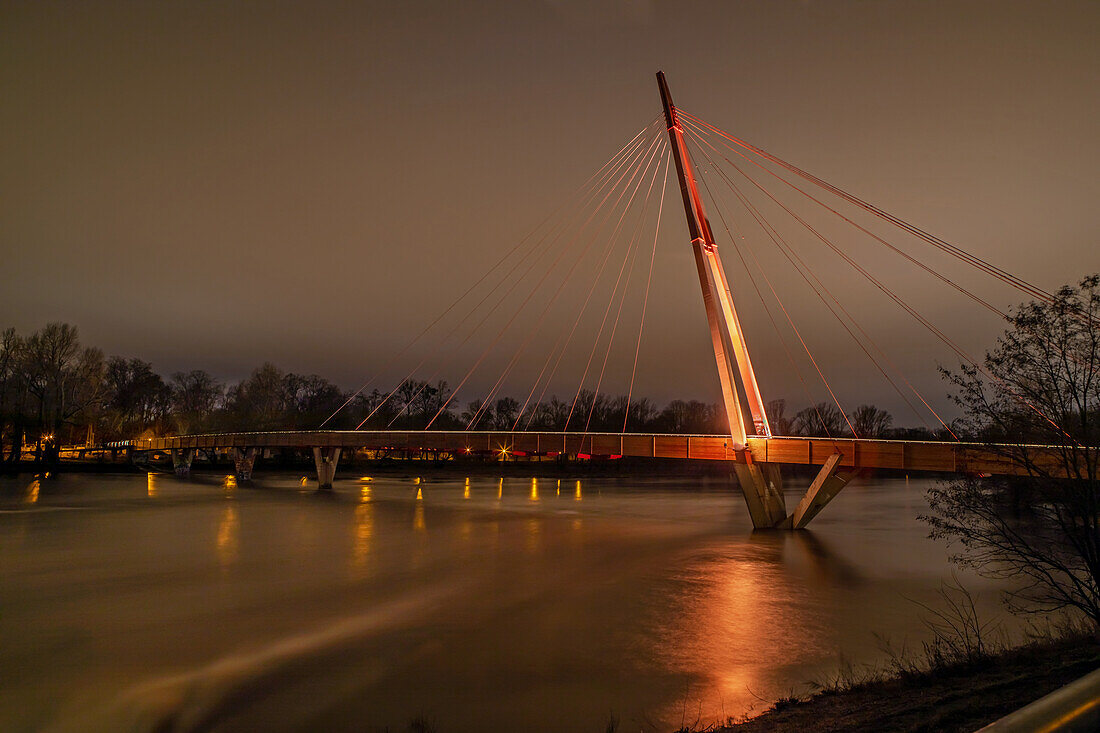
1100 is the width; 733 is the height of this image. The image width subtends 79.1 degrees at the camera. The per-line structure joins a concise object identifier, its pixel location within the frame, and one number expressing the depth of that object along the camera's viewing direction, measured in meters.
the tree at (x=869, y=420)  125.19
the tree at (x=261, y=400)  112.56
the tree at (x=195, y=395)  129.62
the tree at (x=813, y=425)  124.88
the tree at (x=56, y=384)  81.44
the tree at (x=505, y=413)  135.12
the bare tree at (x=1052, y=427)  12.14
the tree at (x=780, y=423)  138.73
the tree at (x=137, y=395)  110.88
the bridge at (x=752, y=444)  29.06
